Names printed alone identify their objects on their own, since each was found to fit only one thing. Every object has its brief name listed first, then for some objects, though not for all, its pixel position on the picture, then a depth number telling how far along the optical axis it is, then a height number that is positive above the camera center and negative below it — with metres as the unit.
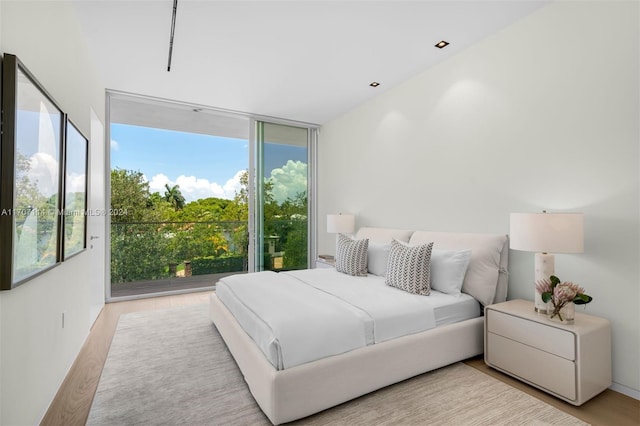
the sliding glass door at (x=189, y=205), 5.11 +0.22
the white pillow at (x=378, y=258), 3.37 -0.45
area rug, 1.86 -1.19
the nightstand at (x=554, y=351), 1.93 -0.89
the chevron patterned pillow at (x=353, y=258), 3.40 -0.46
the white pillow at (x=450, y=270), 2.71 -0.47
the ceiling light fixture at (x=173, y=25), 2.44 +1.61
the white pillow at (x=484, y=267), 2.66 -0.43
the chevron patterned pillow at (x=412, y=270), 2.70 -0.47
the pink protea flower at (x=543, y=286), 2.19 -0.49
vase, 2.04 -0.63
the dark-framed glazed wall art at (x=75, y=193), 2.30 +0.19
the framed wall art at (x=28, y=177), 1.38 +0.20
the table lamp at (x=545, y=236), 2.07 -0.13
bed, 1.84 -0.84
